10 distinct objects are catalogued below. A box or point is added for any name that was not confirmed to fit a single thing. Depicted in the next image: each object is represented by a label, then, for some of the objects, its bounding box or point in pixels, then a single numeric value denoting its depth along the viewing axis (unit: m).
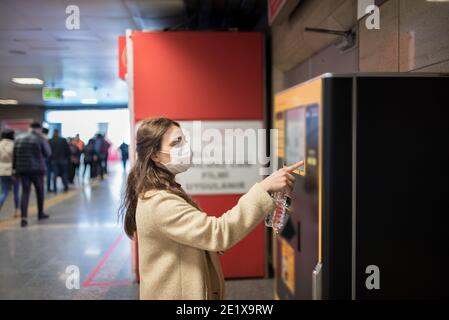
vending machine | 1.31
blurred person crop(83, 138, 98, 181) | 10.16
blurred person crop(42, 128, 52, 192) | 8.84
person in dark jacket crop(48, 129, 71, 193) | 8.55
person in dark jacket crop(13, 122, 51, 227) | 4.46
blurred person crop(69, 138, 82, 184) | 9.71
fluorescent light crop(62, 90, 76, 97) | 12.83
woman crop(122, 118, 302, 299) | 1.15
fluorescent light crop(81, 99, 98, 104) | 16.25
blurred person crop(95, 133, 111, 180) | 10.00
